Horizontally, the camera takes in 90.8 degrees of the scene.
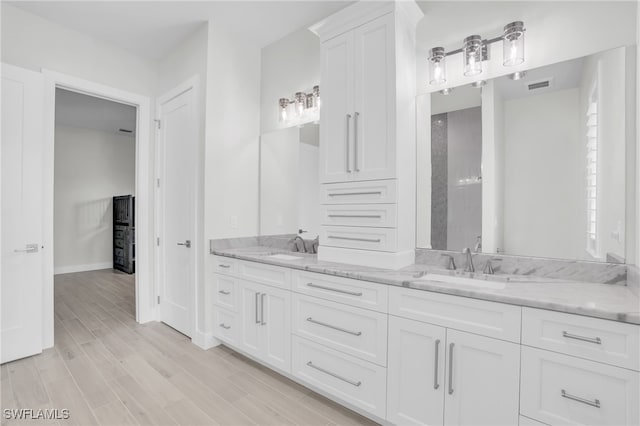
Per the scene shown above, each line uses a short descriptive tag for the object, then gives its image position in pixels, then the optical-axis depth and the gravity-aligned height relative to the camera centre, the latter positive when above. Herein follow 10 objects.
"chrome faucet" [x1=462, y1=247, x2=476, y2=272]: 1.90 -0.30
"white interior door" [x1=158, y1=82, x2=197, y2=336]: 2.93 +0.04
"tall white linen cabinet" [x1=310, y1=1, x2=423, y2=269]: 1.96 +0.52
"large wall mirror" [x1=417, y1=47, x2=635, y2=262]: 1.57 +0.29
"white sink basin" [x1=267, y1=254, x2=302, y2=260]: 2.37 -0.35
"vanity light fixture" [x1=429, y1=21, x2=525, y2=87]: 1.78 +0.97
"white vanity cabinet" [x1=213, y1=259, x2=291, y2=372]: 2.17 -0.75
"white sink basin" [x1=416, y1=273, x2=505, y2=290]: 1.57 -0.36
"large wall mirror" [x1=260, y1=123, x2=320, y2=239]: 2.64 +0.28
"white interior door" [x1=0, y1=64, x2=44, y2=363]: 2.41 -0.02
